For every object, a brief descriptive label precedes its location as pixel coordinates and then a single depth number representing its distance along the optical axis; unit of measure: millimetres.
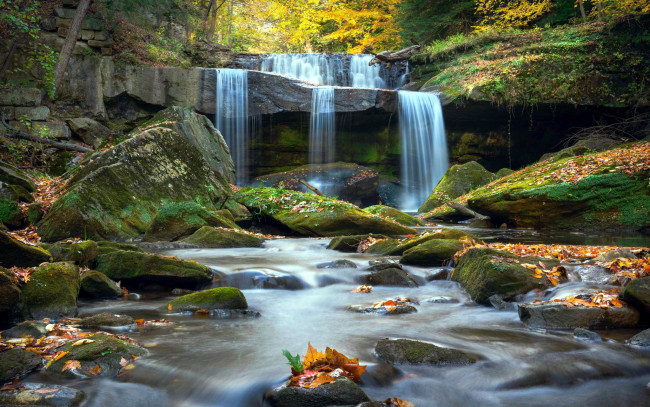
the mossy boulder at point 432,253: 6453
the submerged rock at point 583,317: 3901
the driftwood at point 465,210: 12797
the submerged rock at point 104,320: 3883
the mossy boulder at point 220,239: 8102
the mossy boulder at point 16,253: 4477
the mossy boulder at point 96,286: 4910
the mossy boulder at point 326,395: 2539
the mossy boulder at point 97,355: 2928
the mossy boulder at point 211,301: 4609
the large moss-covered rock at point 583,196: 10039
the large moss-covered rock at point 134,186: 7535
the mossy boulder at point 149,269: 5324
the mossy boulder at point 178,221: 8266
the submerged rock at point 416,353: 3287
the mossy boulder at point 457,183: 15258
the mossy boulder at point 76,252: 5141
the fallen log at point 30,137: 12562
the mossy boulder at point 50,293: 4000
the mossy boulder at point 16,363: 2793
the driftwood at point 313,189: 15124
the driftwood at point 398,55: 21297
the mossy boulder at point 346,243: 8188
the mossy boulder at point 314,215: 9719
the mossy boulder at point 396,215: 11711
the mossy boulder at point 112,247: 5801
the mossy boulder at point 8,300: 3810
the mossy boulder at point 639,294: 3867
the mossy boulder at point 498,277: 4816
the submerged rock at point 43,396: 2492
